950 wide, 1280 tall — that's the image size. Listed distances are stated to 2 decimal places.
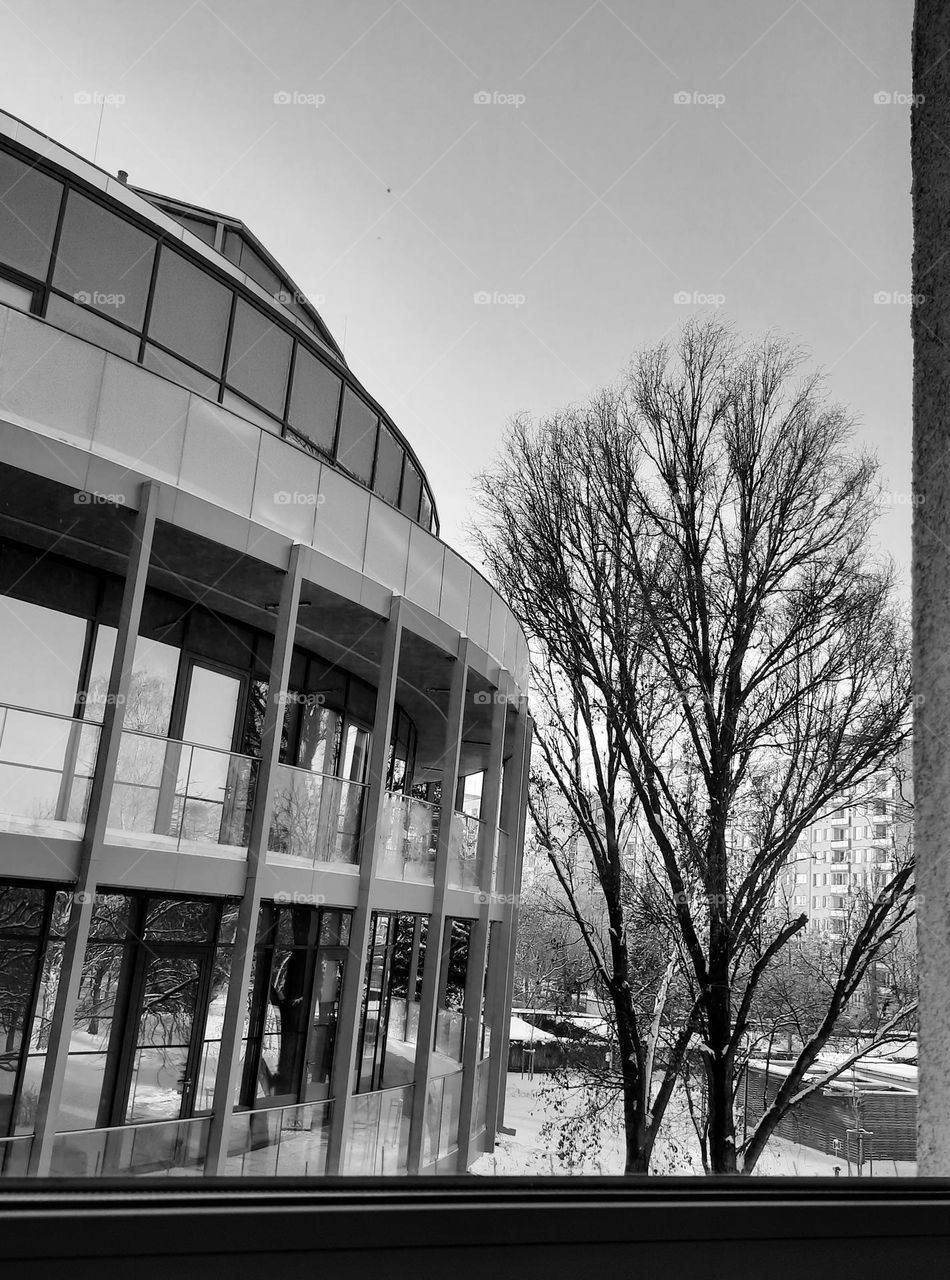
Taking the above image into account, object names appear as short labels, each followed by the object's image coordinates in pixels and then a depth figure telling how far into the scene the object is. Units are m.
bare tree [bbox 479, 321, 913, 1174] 13.42
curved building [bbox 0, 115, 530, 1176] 8.09
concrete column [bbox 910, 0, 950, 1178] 1.90
